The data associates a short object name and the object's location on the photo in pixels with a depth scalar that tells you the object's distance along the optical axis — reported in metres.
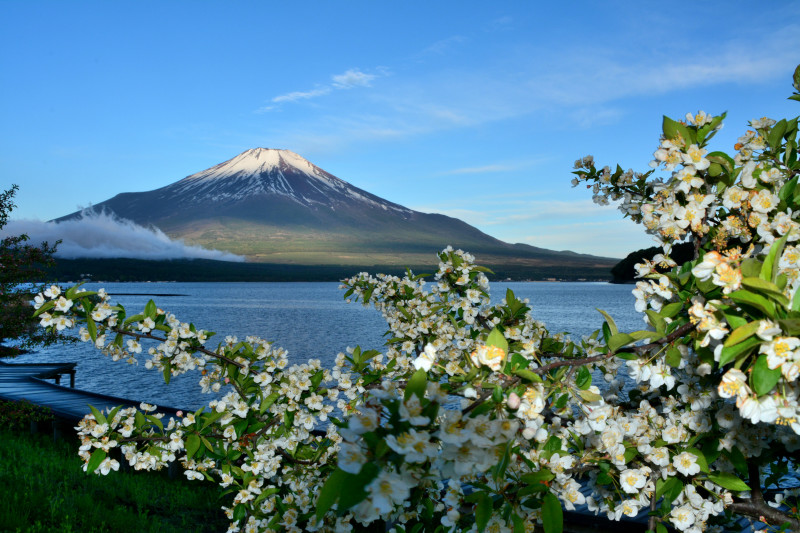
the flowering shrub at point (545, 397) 1.66
